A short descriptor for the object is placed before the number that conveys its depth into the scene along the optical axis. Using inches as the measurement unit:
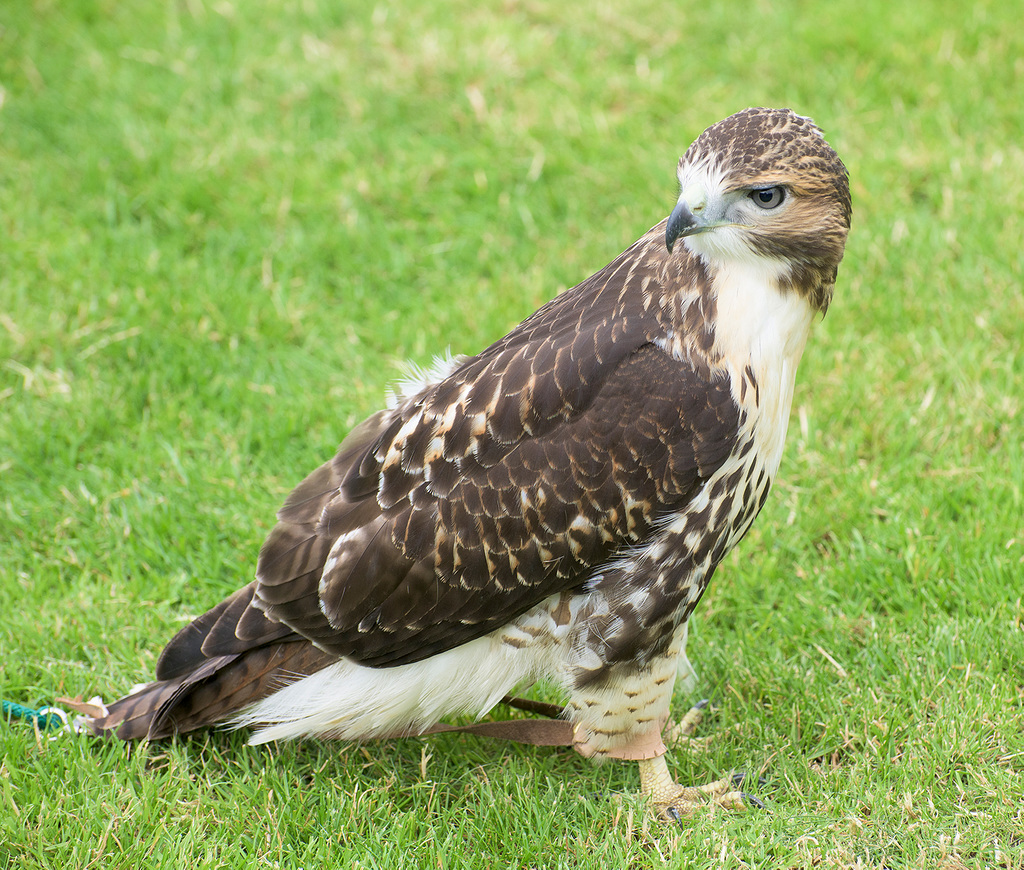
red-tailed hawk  233.6
